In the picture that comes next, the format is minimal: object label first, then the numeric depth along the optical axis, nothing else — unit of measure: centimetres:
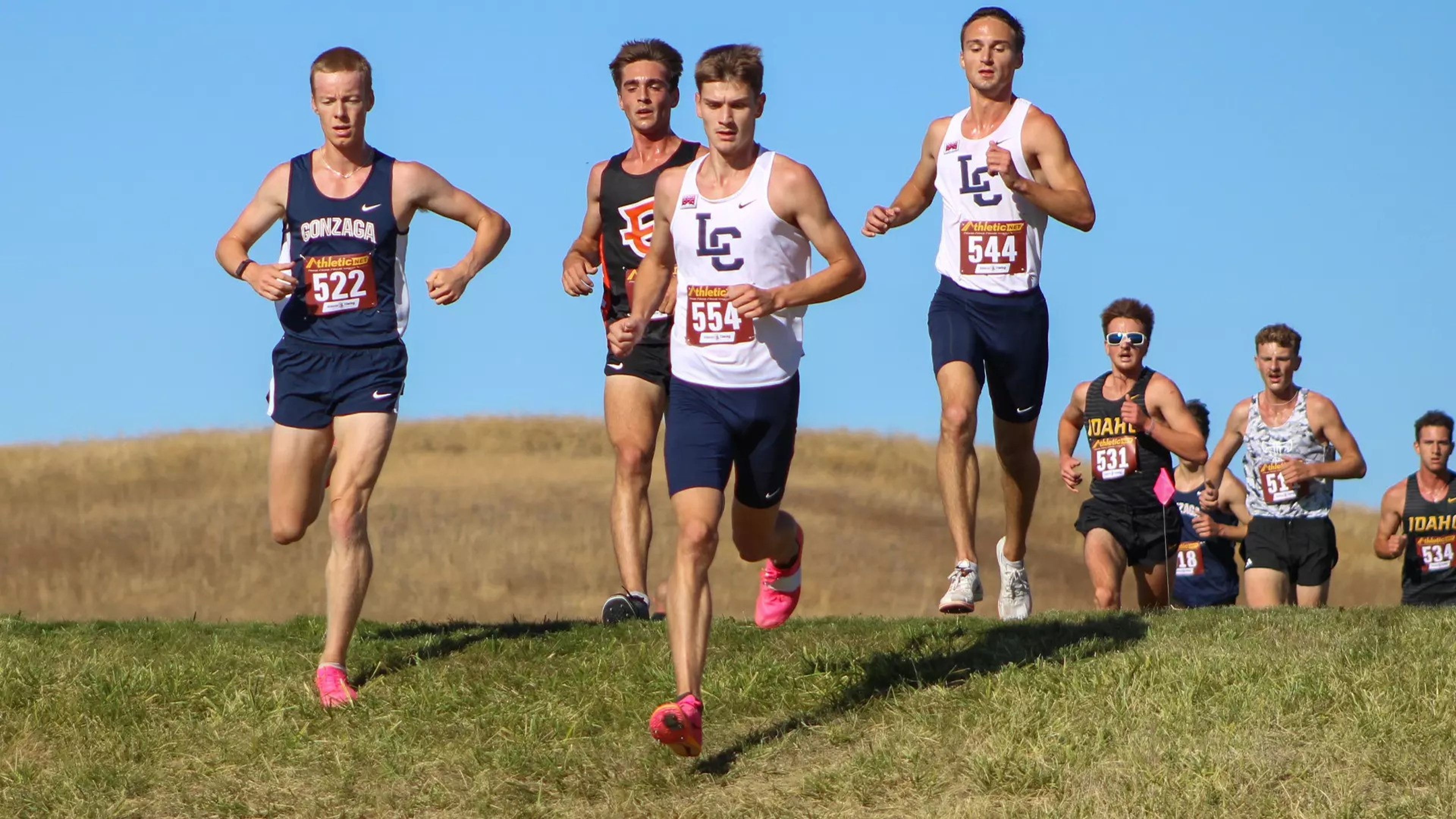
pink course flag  2656
